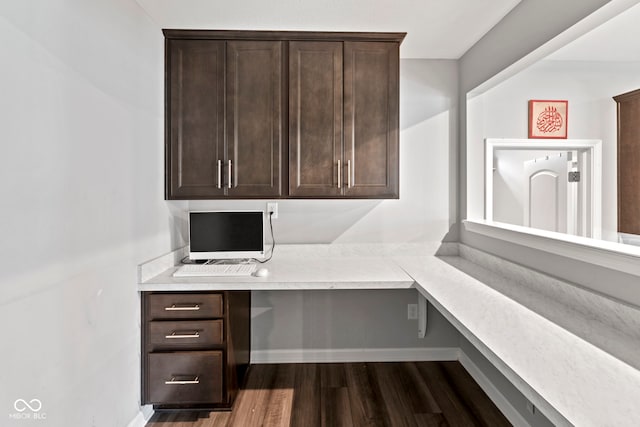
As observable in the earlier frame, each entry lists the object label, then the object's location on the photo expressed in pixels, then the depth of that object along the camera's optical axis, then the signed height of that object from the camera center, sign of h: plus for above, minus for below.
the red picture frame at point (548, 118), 2.80 +0.71
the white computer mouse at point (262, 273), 2.08 -0.37
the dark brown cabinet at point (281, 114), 2.28 +0.61
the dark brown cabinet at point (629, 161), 2.81 +0.38
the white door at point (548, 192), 3.10 +0.14
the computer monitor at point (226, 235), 2.39 -0.17
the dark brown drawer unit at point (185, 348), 1.96 -0.76
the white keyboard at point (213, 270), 2.09 -0.36
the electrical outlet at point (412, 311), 2.74 -0.77
